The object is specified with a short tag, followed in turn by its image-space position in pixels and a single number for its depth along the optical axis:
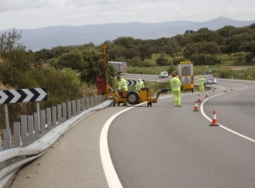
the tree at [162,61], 121.50
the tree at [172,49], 134.45
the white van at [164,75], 86.14
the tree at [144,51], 138.75
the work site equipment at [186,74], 46.19
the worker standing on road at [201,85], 48.88
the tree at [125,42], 154.88
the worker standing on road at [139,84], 30.84
